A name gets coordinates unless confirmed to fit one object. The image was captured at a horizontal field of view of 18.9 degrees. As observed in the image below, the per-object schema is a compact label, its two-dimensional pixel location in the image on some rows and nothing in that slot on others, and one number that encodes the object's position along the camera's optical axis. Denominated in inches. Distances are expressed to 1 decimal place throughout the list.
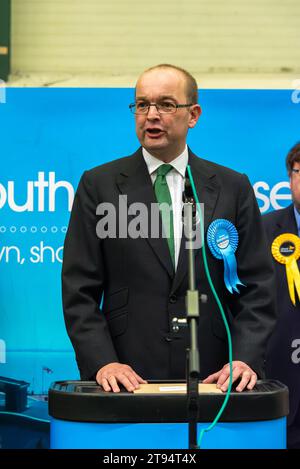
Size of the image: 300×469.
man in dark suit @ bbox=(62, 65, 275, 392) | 113.1
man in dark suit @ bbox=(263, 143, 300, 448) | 152.6
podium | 93.8
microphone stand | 84.0
